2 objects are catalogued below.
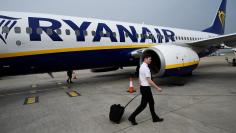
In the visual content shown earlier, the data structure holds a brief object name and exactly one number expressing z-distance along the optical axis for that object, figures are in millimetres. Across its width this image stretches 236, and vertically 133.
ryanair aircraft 7367
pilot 4316
